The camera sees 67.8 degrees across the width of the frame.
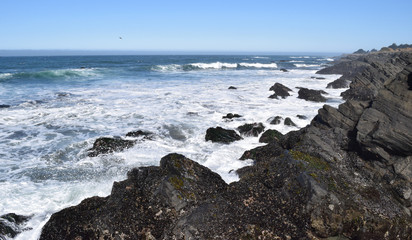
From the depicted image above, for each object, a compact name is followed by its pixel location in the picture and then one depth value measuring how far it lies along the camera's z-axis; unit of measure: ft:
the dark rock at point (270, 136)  48.78
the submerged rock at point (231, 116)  65.61
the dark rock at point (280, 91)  95.20
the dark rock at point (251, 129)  53.01
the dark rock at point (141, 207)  21.93
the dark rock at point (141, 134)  51.05
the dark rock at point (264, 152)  37.83
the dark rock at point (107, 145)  44.01
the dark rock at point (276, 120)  59.47
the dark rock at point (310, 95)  89.35
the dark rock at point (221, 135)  49.39
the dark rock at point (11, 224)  23.49
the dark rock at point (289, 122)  58.95
